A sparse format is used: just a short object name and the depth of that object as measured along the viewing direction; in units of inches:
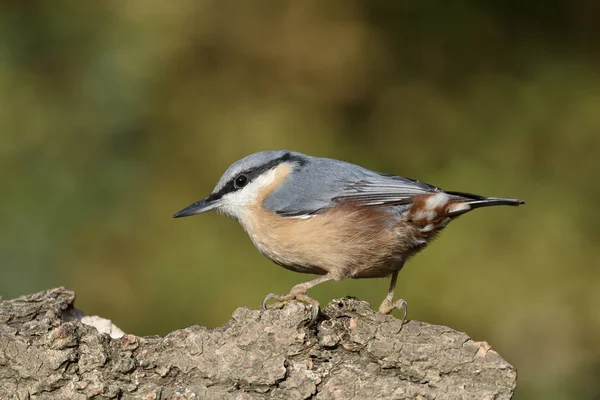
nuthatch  214.2
